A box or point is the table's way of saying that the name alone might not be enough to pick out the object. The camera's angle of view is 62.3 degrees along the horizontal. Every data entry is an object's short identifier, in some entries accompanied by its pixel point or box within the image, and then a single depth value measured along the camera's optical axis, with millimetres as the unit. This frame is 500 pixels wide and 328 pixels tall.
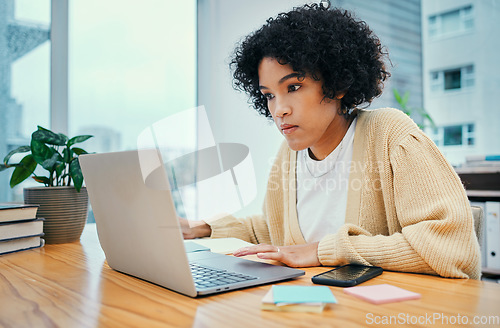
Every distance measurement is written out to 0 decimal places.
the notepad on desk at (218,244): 1097
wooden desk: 559
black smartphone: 724
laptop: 639
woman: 880
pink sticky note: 636
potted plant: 1319
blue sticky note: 596
